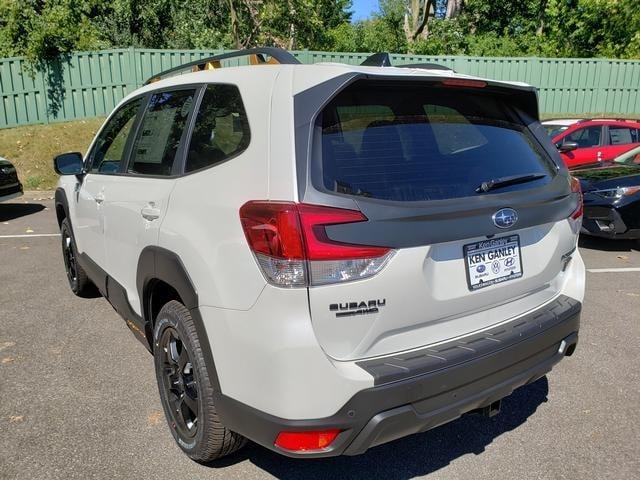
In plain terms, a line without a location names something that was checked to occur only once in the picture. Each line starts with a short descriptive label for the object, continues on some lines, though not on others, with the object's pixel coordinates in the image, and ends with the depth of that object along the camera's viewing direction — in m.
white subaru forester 1.99
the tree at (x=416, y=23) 27.10
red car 10.86
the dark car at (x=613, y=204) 6.45
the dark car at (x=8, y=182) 8.66
